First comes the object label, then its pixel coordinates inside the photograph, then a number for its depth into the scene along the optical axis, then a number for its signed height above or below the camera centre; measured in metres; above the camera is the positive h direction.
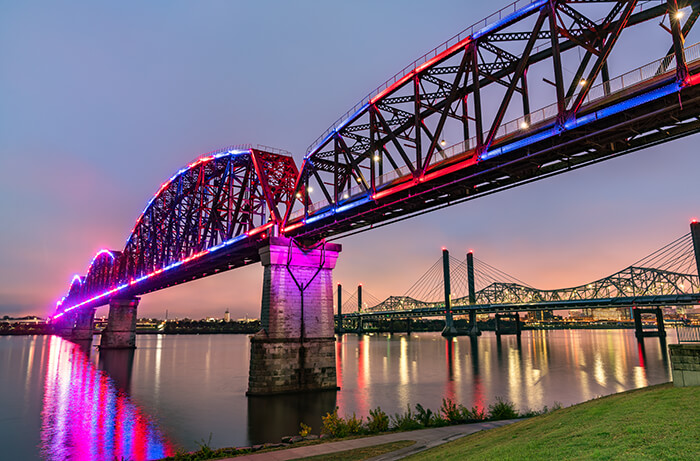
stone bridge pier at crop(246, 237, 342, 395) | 36.22 -1.00
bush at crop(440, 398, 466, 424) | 20.62 -5.02
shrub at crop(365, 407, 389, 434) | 20.02 -5.09
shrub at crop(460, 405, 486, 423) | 21.00 -5.15
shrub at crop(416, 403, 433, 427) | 20.48 -5.02
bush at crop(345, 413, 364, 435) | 19.78 -5.11
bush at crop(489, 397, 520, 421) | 21.44 -5.04
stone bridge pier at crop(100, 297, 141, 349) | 101.94 -2.14
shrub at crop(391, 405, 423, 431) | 19.72 -5.05
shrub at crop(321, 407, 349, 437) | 19.59 -5.11
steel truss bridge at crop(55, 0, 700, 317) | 19.52 +9.47
